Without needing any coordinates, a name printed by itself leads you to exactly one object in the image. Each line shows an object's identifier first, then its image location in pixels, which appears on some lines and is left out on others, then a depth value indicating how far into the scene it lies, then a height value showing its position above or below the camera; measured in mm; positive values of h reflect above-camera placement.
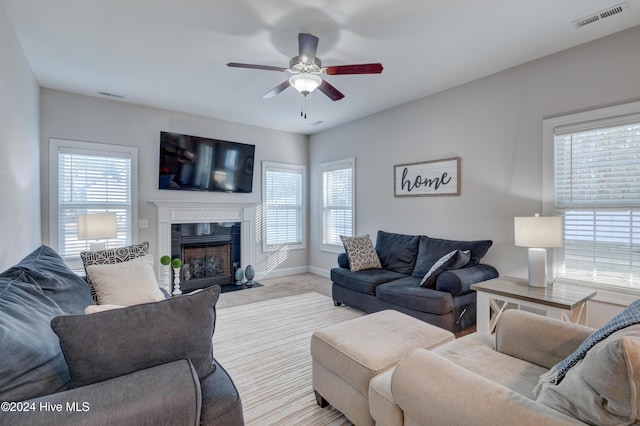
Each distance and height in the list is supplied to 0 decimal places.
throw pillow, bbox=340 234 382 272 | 4074 -563
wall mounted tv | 4730 +770
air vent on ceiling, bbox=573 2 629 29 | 2322 +1514
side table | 2309 -666
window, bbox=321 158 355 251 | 5422 +176
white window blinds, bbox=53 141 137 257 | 4035 +314
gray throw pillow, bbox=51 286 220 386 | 1006 -435
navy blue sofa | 3010 -791
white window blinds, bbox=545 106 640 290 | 2617 +131
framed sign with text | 3908 +444
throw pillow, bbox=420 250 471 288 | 3123 -539
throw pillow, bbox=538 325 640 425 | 834 -508
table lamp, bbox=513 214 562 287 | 2596 -230
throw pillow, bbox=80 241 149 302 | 2730 -395
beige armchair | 899 -663
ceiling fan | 2529 +1209
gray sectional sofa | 896 -515
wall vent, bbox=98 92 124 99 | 4062 +1549
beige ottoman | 1708 -821
